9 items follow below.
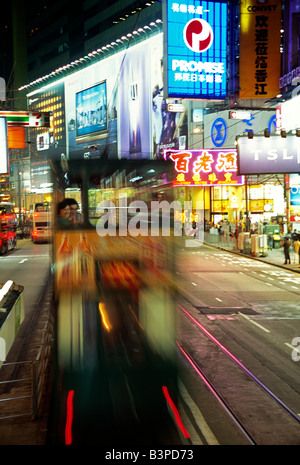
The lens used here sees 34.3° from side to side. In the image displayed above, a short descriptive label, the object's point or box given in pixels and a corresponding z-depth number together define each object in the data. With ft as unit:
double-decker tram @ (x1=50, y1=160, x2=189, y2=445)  26.35
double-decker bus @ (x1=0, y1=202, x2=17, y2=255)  119.75
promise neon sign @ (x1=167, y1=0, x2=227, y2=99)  101.71
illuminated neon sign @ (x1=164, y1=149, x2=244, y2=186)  126.52
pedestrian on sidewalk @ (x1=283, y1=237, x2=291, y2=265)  89.30
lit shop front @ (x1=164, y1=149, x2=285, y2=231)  126.93
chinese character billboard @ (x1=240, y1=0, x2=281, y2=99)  88.17
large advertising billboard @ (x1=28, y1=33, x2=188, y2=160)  185.68
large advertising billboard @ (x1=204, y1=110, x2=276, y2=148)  145.59
